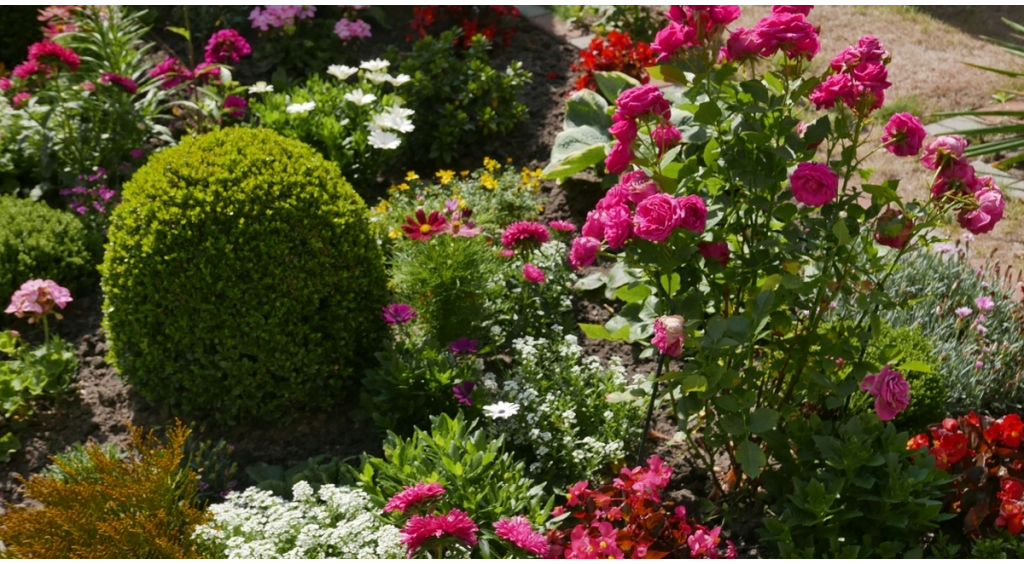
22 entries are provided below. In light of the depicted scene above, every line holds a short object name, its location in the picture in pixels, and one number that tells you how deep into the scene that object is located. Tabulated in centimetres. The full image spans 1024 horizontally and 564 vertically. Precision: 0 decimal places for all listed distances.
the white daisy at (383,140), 436
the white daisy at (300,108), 445
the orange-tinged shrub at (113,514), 252
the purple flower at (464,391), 315
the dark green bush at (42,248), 389
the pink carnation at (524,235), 347
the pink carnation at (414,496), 246
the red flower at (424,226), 328
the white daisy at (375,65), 475
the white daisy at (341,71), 477
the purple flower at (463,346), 328
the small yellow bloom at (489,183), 431
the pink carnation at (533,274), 347
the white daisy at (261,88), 469
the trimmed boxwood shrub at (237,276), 313
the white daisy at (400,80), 471
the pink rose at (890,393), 247
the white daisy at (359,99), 459
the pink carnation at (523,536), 241
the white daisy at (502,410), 295
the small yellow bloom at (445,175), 437
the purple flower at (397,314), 329
